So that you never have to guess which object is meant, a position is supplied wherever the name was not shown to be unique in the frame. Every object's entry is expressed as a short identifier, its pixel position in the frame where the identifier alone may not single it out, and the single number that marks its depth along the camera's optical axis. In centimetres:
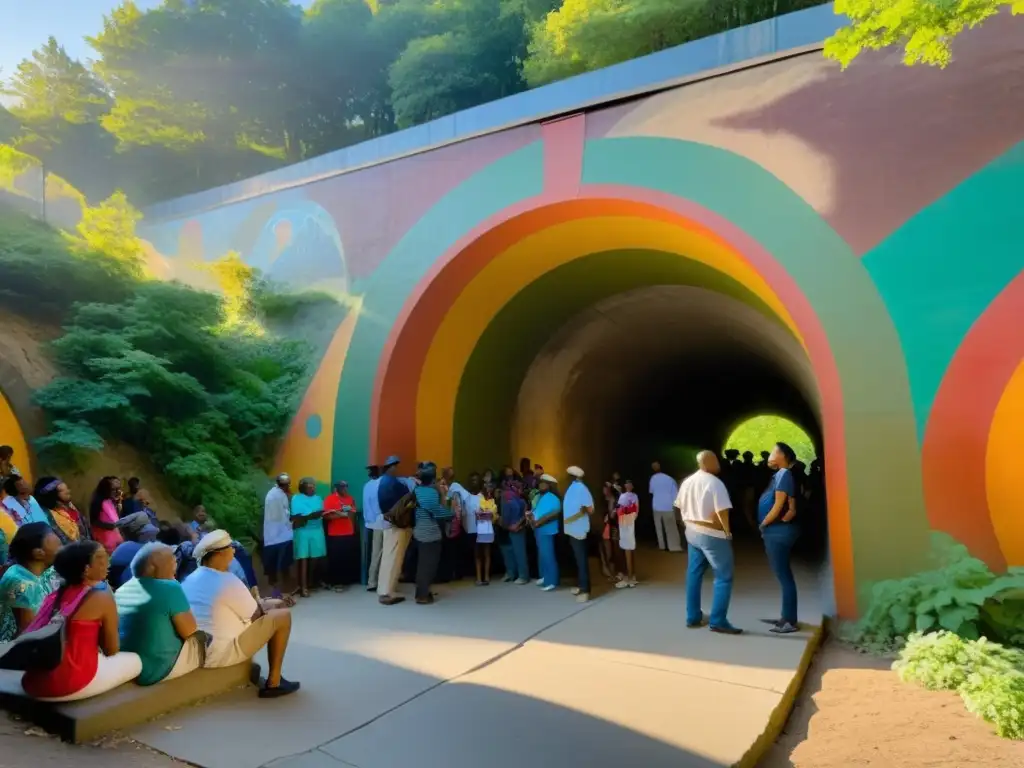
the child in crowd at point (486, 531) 870
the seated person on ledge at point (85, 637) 357
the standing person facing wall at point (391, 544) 770
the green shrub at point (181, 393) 813
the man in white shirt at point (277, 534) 805
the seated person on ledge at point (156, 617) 395
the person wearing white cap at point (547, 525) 823
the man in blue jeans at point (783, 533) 613
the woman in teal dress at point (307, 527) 827
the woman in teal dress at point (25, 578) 441
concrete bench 354
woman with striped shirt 751
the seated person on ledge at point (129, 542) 551
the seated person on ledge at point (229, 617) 429
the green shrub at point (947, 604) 536
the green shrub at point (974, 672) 423
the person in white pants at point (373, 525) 823
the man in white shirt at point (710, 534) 607
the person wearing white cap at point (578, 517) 790
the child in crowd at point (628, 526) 849
